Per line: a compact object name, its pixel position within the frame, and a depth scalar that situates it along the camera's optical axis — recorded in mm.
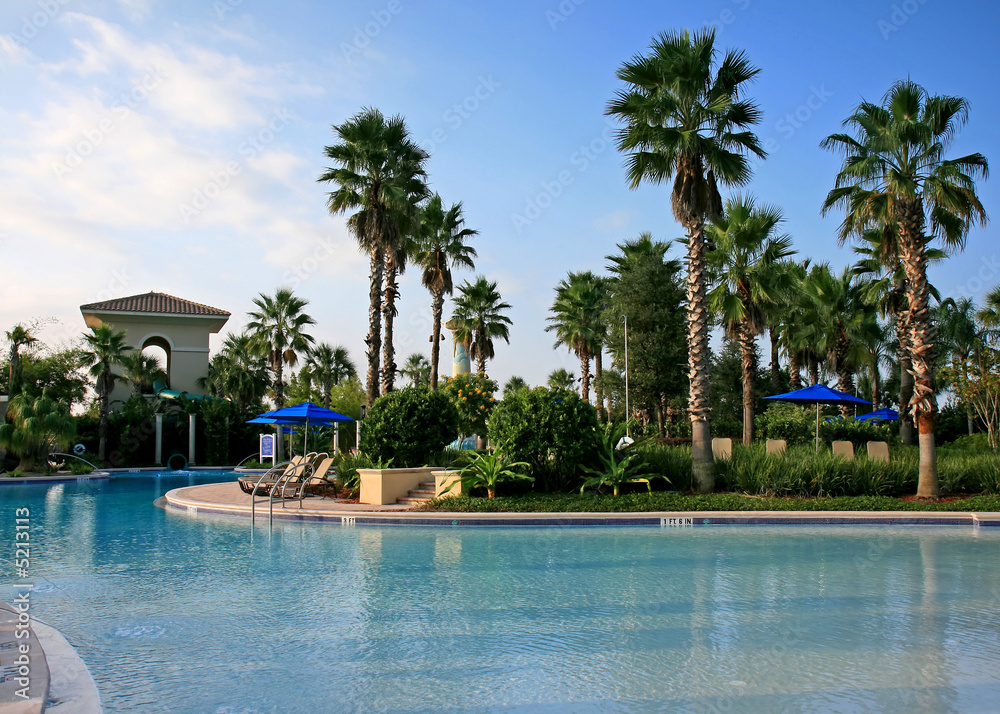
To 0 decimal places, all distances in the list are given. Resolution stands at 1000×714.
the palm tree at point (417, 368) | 59156
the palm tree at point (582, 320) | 38469
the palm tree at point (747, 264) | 24688
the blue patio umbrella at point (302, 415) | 17734
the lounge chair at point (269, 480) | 15727
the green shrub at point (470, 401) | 23594
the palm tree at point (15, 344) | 28922
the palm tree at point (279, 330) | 33875
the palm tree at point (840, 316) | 27859
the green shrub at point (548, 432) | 13977
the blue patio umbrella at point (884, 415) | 27514
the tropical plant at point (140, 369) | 32872
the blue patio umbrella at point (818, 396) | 18312
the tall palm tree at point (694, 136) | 14625
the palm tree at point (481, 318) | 37219
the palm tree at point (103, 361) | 31531
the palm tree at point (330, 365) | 41500
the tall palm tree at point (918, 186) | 13984
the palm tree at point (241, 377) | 37188
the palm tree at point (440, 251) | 29656
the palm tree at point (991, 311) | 34188
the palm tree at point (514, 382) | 55200
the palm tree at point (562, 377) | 54366
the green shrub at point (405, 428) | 15953
